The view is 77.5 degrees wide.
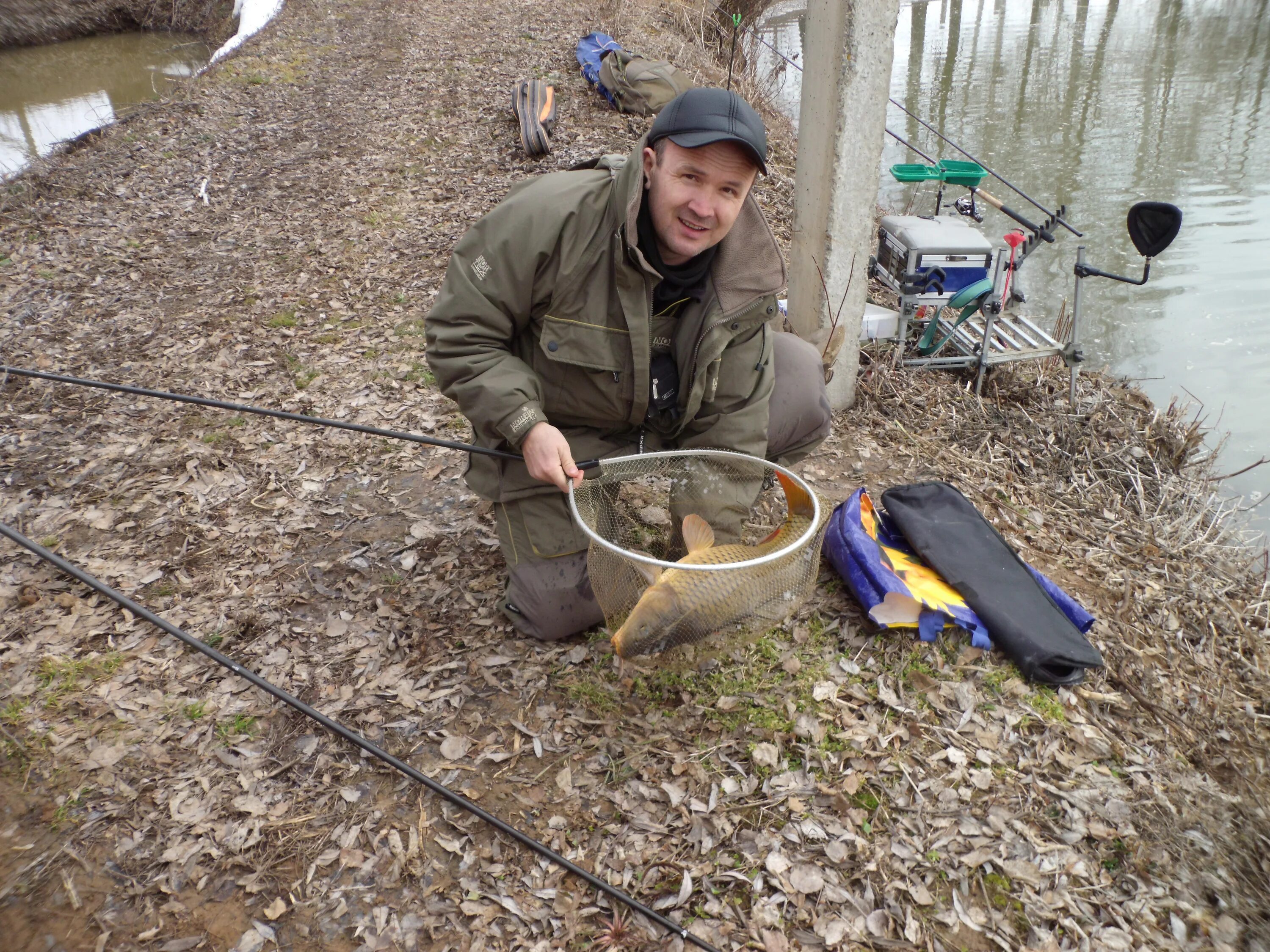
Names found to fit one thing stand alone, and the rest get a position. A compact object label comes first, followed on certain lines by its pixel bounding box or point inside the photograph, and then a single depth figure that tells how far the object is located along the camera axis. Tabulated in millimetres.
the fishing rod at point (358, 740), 1981
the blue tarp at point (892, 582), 2703
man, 2285
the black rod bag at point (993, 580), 2615
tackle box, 4379
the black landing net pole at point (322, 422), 2396
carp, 2072
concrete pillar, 3307
